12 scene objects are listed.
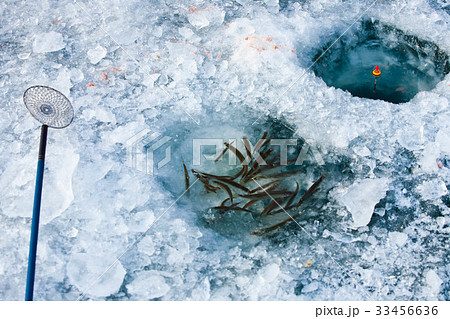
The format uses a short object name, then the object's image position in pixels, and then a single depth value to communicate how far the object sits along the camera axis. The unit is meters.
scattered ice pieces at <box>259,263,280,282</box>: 2.03
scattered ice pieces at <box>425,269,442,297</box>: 1.97
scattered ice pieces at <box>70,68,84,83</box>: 2.69
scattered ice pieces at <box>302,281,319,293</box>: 2.01
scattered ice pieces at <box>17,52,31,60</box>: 2.83
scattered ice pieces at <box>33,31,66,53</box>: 2.85
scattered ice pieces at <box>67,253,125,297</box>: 1.99
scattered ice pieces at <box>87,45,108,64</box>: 2.79
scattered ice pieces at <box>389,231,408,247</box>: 2.09
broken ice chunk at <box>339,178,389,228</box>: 2.14
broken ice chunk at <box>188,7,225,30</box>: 2.93
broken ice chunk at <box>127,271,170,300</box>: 1.99
